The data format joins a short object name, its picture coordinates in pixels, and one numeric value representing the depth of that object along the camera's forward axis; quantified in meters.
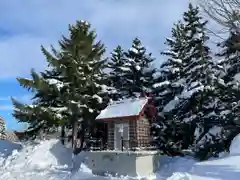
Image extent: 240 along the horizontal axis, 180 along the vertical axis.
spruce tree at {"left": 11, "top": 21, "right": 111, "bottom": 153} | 19.72
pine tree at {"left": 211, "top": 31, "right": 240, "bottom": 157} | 15.86
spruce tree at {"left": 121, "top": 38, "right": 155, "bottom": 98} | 22.14
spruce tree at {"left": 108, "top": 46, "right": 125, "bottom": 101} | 22.31
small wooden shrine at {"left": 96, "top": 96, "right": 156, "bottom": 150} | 16.03
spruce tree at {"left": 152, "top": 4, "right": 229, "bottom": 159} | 17.77
